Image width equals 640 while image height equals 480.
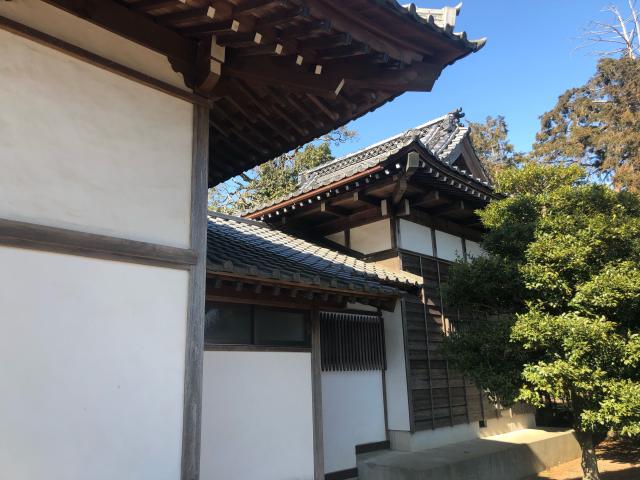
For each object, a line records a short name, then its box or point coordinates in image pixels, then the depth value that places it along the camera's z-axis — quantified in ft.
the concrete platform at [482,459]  22.72
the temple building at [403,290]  25.12
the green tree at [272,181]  72.13
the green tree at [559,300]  16.37
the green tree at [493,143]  107.24
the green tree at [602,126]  66.59
